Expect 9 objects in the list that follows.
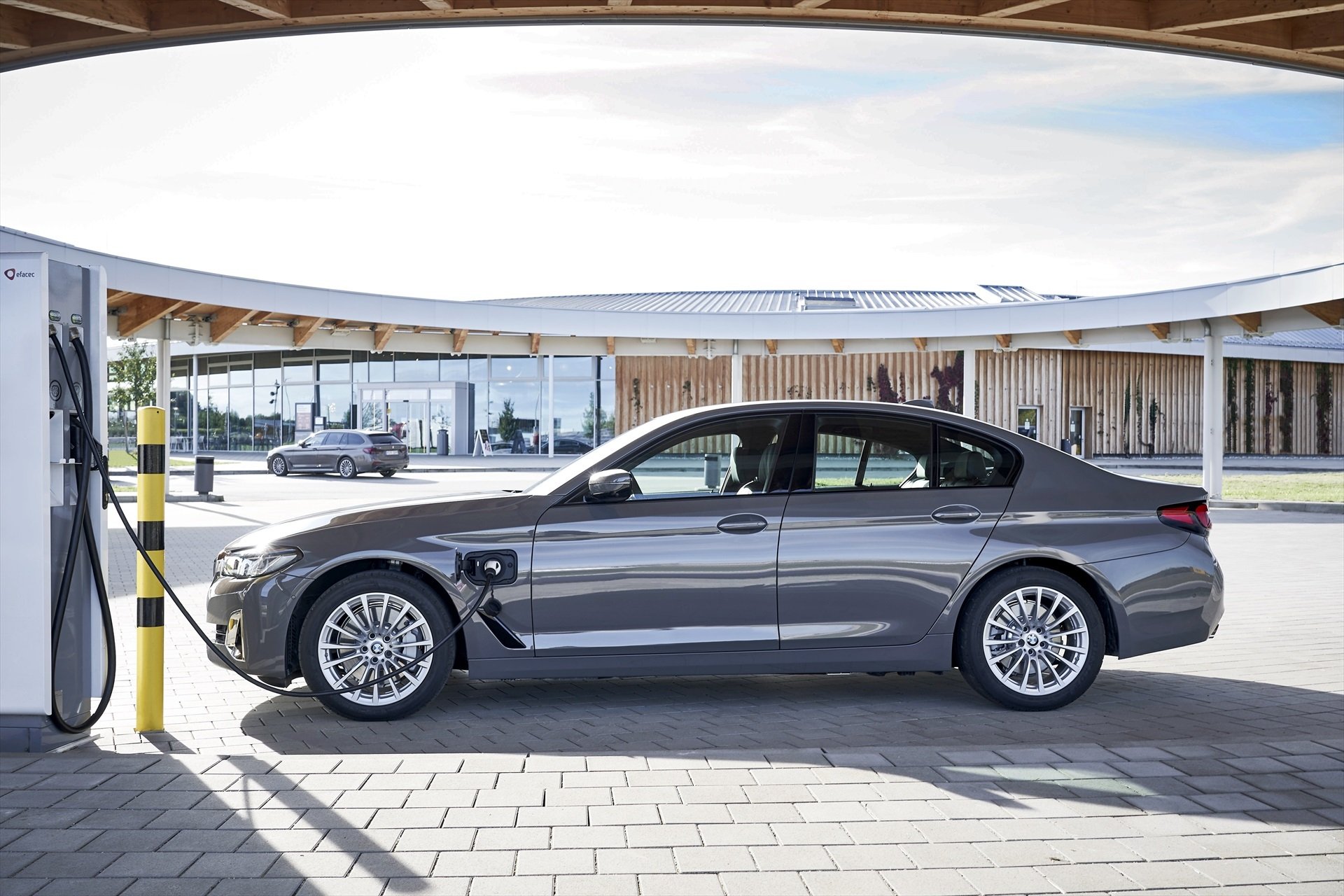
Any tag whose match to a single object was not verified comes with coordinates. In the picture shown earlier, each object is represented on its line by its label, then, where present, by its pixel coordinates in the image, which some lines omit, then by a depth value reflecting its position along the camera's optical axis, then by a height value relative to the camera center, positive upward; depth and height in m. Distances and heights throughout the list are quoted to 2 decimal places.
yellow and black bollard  4.96 -0.64
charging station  4.64 -0.31
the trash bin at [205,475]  21.75 -0.81
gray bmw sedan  5.38 -0.67
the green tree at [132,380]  52.94 +2.58
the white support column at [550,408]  43.22 +1.01
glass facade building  43.75 +1.58
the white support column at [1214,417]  22.19 +0.34
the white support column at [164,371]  21.86 +1.24
